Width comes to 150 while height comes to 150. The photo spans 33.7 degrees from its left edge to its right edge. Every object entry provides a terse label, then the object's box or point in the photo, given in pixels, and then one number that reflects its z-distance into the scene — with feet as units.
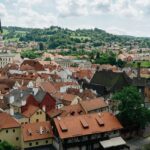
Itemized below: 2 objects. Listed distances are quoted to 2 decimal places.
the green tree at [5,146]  114.28
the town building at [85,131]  114.73
